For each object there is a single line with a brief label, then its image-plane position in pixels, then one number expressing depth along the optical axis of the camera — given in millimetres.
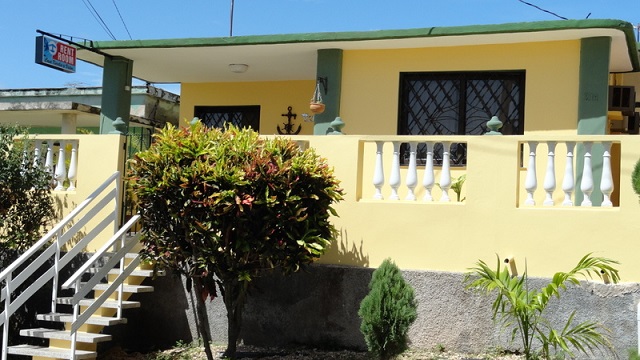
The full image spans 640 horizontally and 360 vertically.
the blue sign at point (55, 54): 11484
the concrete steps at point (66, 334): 8500
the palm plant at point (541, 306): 7254
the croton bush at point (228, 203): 7805
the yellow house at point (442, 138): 8328
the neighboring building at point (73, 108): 16344
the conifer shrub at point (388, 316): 7949
